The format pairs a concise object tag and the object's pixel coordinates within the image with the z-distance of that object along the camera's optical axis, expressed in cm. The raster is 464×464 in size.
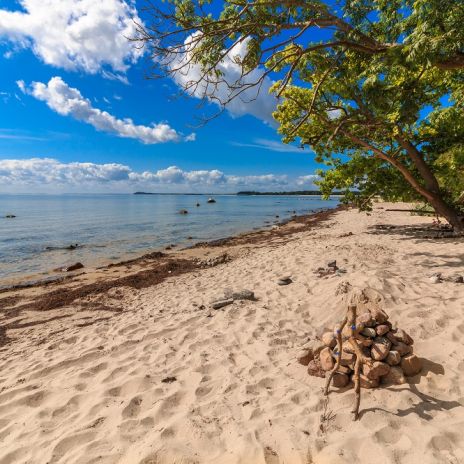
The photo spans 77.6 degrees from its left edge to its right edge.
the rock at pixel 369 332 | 400
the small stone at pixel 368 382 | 377
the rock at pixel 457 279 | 713
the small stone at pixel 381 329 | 402
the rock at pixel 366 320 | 411
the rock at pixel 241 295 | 777
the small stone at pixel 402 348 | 399
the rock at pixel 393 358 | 389
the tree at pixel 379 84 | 548
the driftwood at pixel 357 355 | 335
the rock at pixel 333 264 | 939
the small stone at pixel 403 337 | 407
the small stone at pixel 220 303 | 742
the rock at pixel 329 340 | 426
